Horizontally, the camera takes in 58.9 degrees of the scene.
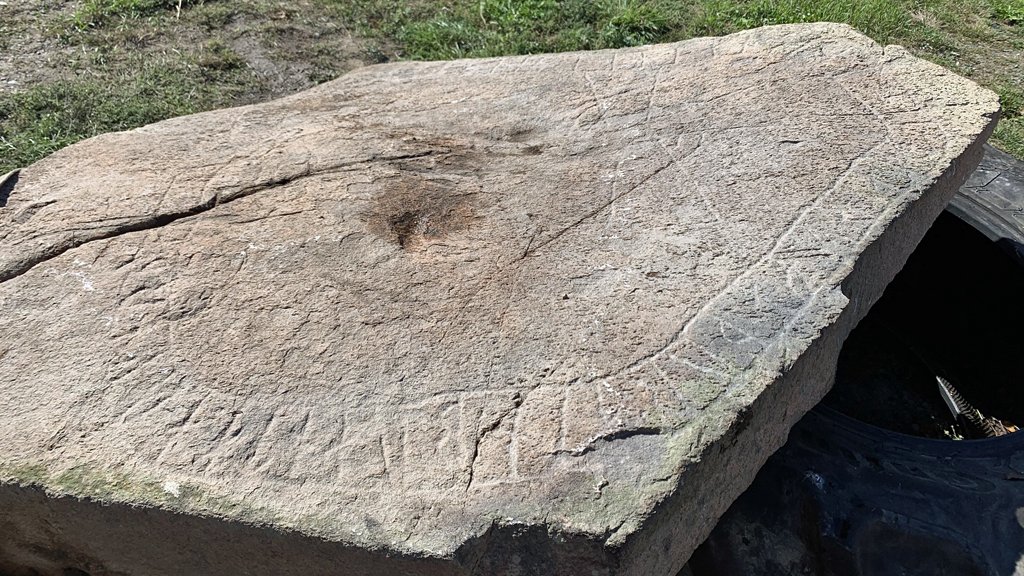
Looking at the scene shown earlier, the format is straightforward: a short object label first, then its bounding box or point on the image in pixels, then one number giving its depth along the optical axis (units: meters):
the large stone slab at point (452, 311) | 1.51
